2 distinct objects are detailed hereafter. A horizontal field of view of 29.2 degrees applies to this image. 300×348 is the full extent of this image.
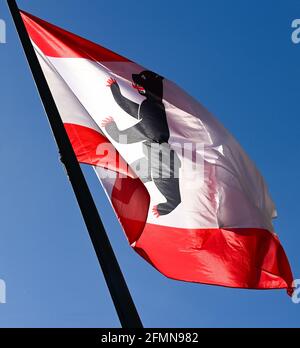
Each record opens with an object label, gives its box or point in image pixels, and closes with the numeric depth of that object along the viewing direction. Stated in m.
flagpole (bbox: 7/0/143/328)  5.76
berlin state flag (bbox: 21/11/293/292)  9.22
